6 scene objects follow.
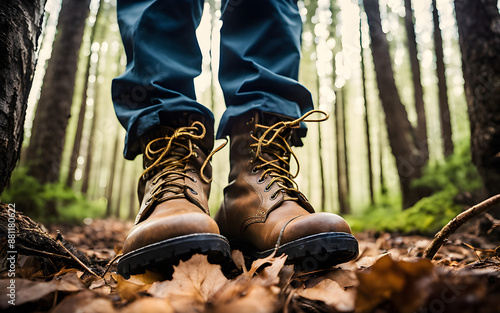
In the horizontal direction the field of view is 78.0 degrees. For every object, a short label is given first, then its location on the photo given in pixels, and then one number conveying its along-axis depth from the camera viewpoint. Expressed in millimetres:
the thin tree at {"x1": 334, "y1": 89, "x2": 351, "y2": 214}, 10508
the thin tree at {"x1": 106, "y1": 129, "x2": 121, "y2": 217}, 12456
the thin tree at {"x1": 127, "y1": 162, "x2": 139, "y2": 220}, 13844
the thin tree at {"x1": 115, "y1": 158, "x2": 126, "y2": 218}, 14648
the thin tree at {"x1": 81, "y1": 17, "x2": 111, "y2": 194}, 11395
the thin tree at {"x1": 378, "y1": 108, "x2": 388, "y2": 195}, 8467
